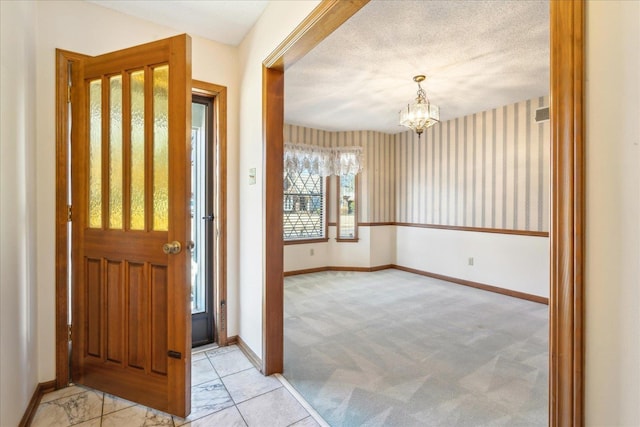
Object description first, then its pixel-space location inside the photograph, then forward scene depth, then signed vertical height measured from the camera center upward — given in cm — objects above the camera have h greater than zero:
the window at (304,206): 529 +12
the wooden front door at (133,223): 167 -6
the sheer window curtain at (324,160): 513 +94
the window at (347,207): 558 +10
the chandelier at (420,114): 322 +106
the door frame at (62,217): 194 -2
